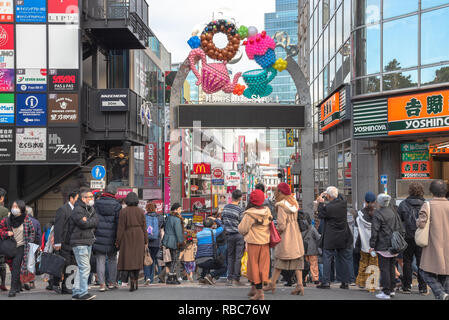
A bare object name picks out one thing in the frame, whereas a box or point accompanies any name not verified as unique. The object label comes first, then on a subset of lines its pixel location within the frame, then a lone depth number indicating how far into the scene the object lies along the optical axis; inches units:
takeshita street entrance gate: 682.8
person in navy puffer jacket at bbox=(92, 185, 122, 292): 369.1
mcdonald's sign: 1303.0
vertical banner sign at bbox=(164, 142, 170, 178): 1239.5
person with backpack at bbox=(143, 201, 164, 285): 422.6
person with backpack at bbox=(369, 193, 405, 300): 332.5
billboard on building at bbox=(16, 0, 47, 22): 785.6
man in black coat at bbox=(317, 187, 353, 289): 374.9
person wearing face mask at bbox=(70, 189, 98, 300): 329.1
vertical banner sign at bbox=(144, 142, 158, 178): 1188.5
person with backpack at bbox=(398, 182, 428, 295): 351.3
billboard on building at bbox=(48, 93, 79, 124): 794.8
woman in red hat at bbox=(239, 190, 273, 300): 322.0
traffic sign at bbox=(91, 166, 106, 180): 692.1
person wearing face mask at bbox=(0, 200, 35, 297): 358.6
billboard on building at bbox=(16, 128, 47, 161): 786.8
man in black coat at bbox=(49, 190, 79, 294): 353.7
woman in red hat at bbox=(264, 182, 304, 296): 343.0
